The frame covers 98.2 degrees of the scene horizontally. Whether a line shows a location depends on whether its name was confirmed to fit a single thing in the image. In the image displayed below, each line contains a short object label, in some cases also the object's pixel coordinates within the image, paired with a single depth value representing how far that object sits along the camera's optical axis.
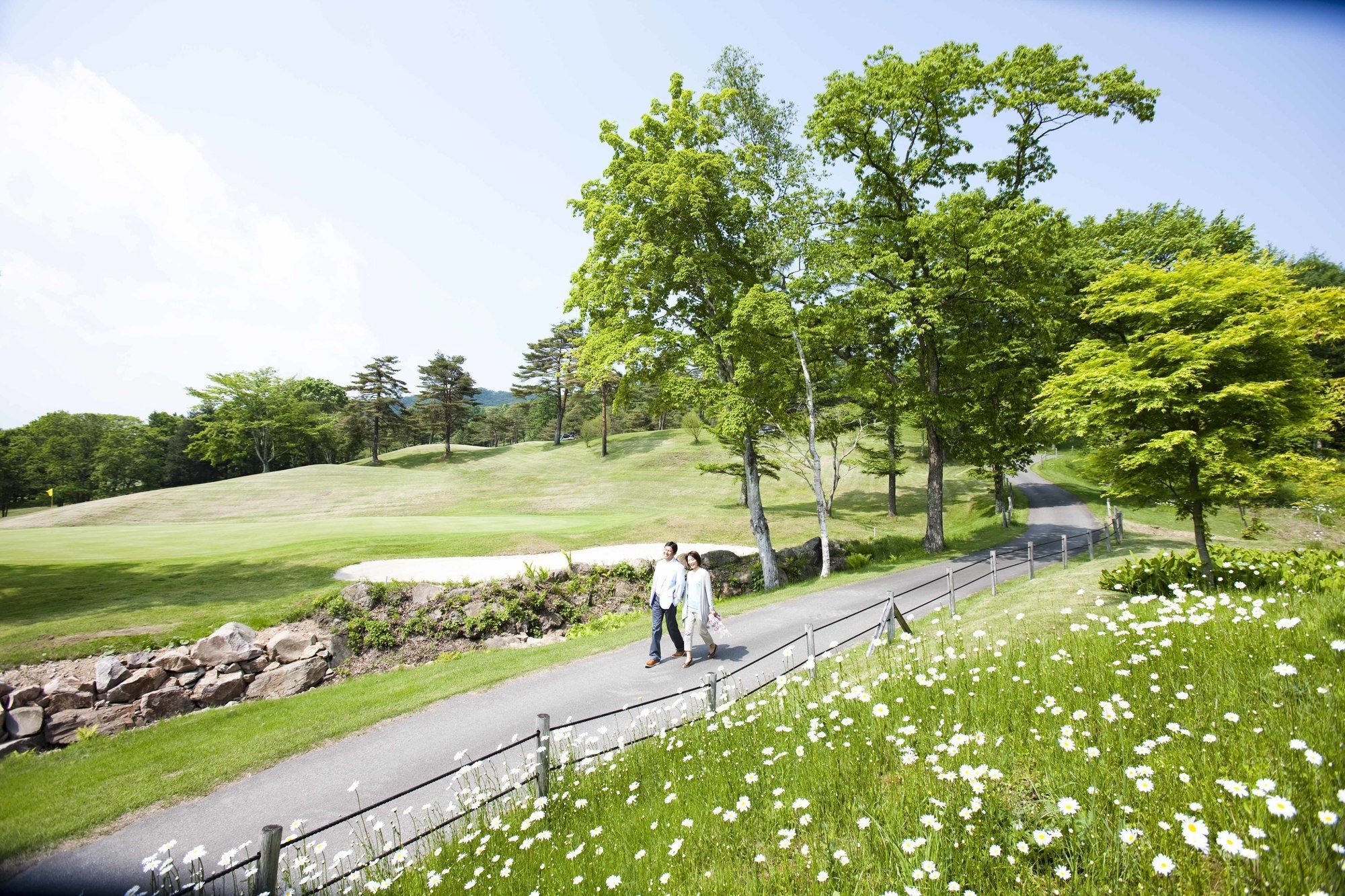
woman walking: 11.48
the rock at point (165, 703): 11.91
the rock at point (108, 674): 11.91
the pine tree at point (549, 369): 71.31
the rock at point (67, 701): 11.16
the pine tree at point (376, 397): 69.62
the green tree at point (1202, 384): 12.01
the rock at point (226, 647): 13.24
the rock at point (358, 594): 16.83
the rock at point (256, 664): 13.63
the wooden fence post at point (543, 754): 6.07
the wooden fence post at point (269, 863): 4.65
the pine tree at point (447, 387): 72.44
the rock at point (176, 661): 12.90
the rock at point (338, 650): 14.96
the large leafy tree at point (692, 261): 19.97
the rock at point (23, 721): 10.48
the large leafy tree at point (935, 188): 21.30
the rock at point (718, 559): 22.12
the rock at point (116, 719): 11.24
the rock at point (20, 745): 10.15
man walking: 11.70
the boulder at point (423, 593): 17.44
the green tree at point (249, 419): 71.00
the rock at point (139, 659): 12.68
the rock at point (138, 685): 11.90
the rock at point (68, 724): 10.79
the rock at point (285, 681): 13.16
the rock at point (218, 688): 12.55
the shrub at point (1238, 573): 7.99
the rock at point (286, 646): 14.17
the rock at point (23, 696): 10.84
